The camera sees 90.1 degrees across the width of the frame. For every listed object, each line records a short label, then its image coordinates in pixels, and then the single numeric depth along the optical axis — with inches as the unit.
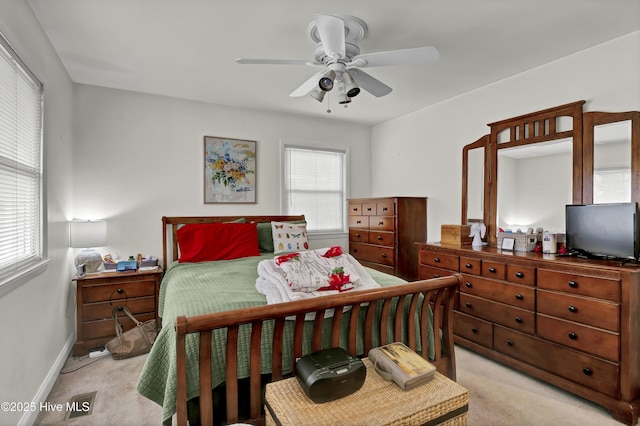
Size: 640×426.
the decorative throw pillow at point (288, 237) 140.6
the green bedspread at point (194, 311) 56.6
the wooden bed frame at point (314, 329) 51.7
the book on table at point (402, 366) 53.2
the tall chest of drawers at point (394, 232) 150.3
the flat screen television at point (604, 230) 82.8
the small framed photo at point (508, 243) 110.7
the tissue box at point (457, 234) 127.0
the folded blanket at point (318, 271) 77.7
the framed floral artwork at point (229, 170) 150.5
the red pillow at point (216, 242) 126.1
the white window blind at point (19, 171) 67.7
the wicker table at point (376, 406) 46.5
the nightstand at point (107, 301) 113.0
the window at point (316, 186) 171.9
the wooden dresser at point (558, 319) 76.7
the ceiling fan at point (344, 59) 70.6
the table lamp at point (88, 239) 113.9
